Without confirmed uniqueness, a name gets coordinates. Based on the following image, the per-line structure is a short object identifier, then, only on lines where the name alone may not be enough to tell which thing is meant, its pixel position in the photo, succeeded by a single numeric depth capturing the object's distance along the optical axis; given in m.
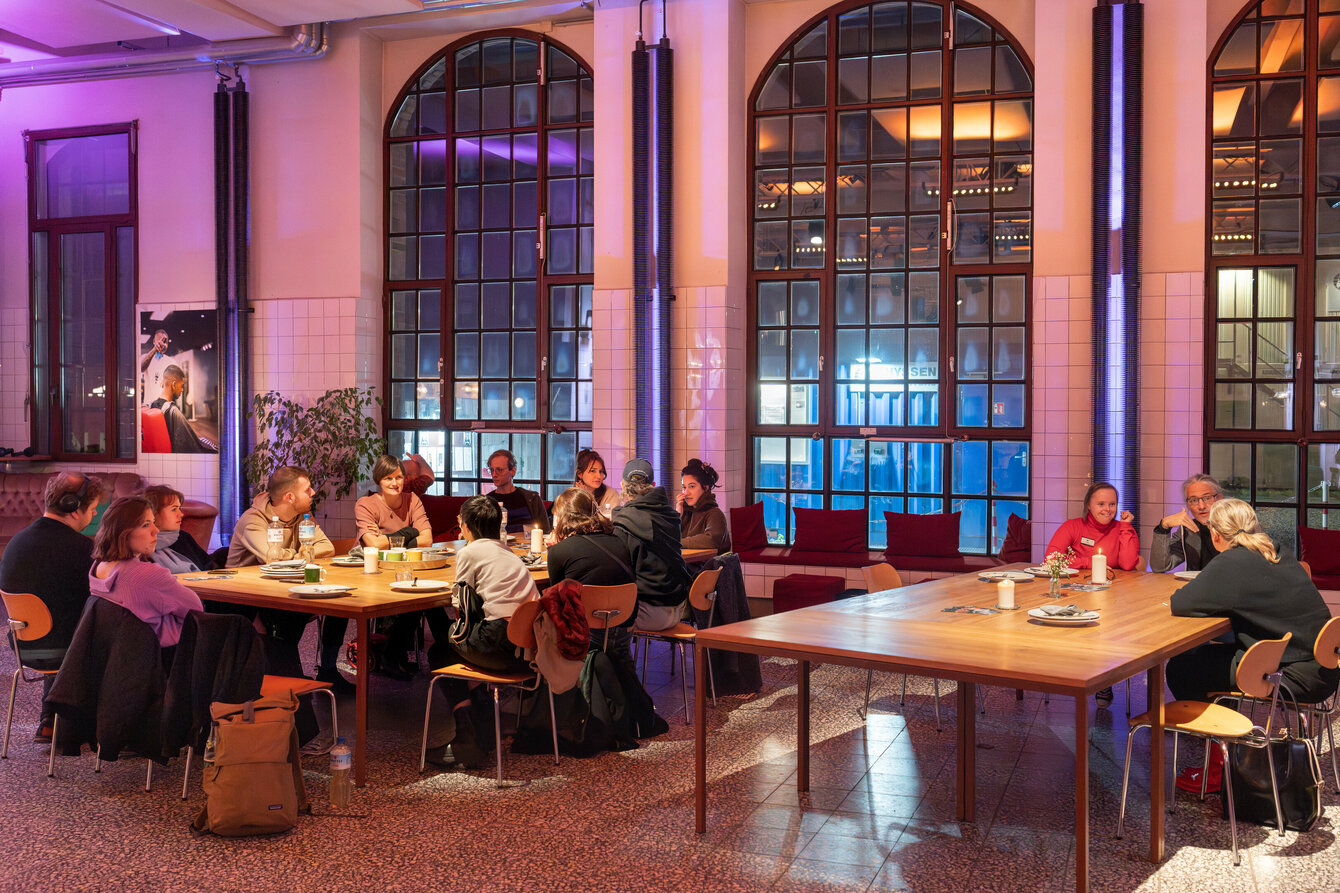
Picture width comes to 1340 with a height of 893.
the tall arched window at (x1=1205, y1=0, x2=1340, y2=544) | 7.68
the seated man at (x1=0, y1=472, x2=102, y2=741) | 4.82
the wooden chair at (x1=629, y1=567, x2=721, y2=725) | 5.71
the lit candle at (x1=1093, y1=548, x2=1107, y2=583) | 5.53
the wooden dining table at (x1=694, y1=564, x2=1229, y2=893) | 3.46
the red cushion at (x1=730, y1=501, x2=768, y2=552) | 8.45
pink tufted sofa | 9.80
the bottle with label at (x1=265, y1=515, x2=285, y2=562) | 5.57
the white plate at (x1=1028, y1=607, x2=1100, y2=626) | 4.30
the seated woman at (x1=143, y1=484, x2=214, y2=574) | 5.16
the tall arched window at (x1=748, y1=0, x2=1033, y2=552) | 8.31
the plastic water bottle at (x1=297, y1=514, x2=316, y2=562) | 5.65
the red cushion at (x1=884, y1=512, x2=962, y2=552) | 7.99
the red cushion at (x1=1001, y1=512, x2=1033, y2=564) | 7.79
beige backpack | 4.04
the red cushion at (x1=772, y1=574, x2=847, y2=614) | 7.79
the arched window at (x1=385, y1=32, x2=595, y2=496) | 9.28
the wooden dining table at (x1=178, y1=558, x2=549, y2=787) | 4.57
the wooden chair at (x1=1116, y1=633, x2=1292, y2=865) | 4.00
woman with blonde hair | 4.33
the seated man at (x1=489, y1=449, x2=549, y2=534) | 7.70
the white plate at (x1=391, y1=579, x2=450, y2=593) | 4.97
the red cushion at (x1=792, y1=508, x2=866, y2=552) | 8.24
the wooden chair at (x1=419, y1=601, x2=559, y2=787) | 4.57
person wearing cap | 5.62
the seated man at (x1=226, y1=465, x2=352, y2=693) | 5.73
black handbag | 4.18
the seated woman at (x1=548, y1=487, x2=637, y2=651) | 5.12
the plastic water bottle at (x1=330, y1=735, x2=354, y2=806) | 4.33
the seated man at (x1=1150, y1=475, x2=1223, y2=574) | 5.86
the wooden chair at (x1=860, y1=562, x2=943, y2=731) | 5.75
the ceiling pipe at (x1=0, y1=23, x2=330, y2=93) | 9.21
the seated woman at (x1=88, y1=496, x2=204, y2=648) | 4.35
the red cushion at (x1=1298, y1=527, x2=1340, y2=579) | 7.24
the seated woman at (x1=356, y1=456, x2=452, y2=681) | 6.52
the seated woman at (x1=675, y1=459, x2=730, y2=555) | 6.89
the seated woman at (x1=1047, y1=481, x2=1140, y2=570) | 6.09
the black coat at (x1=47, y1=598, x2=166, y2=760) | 4.32
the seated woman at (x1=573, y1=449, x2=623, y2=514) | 7.20
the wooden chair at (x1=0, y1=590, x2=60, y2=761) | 4.69
